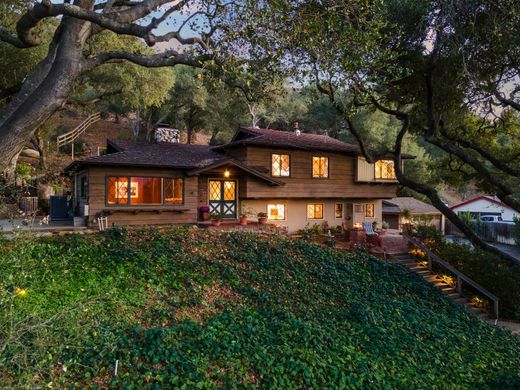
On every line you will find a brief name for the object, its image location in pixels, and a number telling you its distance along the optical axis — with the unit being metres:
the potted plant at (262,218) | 20.82
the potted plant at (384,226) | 23.27
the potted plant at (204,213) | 20.16
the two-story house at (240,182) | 17.92
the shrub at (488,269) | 15.32
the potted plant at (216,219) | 19.20
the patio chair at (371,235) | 17.79
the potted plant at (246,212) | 21.75
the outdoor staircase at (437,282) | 15.02
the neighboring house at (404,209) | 33.53
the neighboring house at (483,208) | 42.78
